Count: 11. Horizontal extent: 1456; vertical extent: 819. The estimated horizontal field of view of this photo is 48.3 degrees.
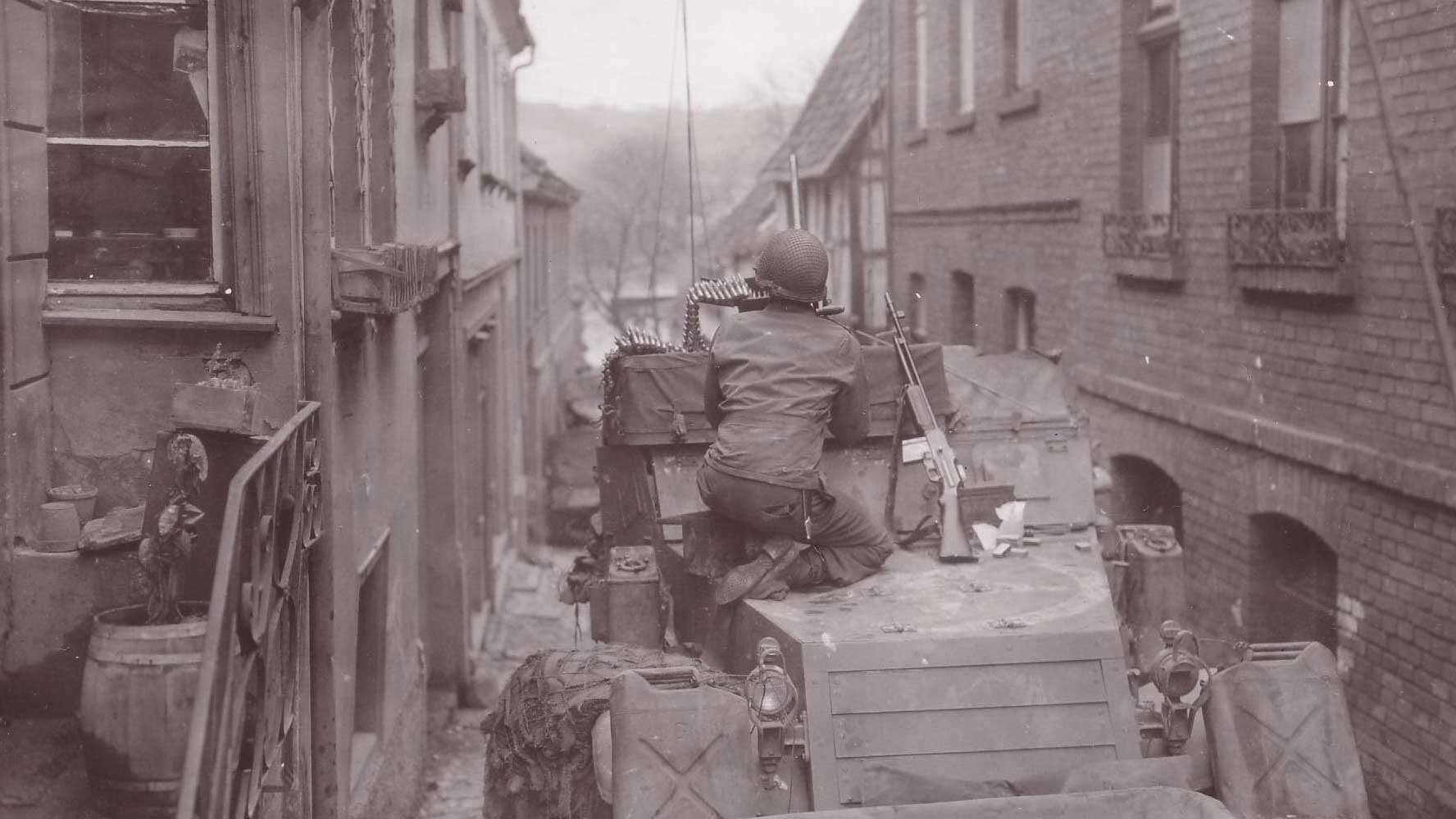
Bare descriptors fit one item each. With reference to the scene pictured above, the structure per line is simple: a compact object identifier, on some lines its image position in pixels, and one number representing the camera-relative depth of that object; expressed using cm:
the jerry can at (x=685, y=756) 497
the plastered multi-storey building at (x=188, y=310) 555
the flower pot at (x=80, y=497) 585
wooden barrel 512
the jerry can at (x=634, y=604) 691
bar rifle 678
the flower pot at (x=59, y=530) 576
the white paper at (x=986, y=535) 699
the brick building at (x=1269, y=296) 784
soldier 620
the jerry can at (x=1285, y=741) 504
